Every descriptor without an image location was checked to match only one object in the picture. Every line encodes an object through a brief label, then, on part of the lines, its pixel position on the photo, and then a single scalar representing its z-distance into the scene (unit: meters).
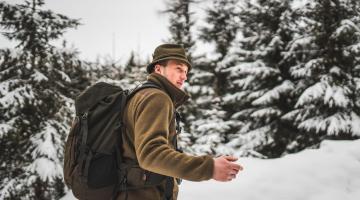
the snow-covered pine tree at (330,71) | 12.02
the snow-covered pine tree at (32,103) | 9.69
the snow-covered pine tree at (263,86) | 15.56
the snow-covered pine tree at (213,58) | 19.77
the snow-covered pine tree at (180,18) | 21.63
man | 1.78
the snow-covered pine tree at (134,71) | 15.77
